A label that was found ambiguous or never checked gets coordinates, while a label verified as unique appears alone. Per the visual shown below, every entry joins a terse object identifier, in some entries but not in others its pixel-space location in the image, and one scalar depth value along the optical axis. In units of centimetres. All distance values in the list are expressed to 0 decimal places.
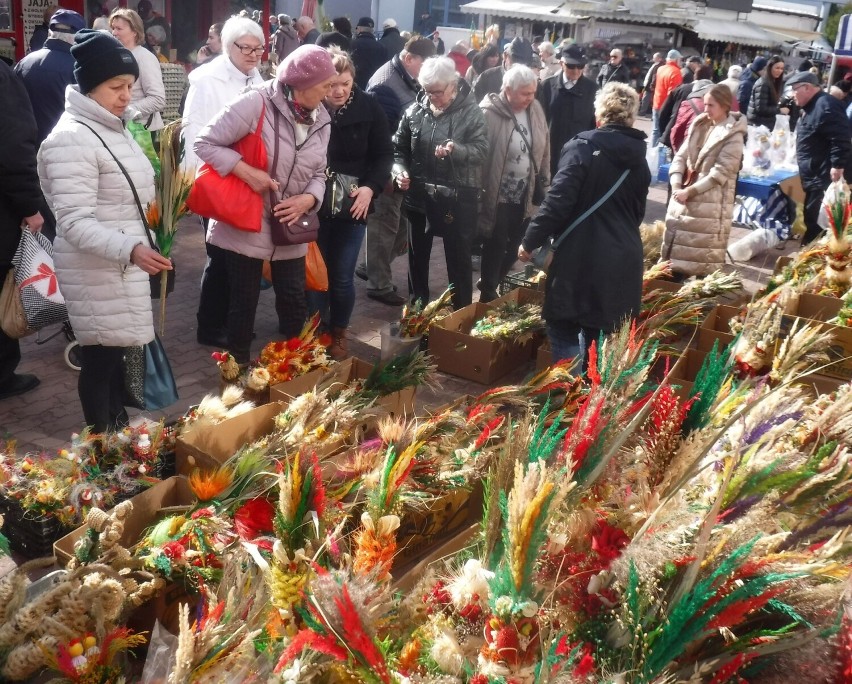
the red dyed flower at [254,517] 270
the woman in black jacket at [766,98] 1213
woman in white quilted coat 323
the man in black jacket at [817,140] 768
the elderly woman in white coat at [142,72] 607
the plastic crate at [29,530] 301
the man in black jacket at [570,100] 718
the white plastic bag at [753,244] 861
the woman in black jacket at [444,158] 539
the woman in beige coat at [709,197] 651
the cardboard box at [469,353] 511
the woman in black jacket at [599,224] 399
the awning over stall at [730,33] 2634
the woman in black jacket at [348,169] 488
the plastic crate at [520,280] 612
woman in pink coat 402
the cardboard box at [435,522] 289
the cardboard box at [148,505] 268
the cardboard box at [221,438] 319
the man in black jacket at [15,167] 391
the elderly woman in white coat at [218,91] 523
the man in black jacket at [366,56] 901
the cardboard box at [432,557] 242
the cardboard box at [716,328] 483
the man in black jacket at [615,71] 1350
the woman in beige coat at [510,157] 581
